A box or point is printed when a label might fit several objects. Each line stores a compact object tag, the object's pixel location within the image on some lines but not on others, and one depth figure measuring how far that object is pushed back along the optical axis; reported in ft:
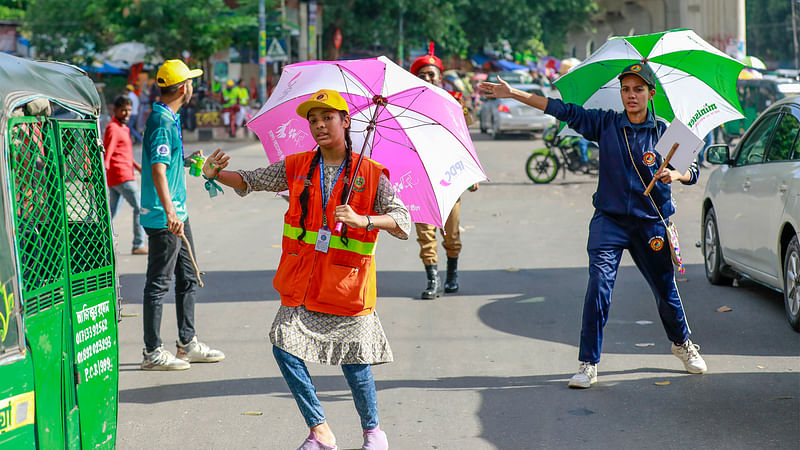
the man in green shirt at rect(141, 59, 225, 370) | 20.53
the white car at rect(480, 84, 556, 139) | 104.88
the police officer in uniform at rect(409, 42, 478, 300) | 27.50
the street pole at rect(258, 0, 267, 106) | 102.06
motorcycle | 63.67
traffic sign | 97.81
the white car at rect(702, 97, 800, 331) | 24.97
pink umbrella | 17.28
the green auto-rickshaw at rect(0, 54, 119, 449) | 10.84
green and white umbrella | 21.07
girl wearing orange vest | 15.30
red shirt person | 36.96
